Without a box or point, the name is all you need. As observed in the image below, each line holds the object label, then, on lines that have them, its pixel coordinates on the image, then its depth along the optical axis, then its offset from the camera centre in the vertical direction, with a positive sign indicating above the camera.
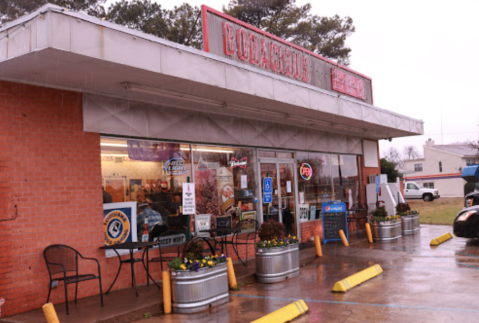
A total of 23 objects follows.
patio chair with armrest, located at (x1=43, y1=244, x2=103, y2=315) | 6.59 -0.91
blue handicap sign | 11.88 +0.19
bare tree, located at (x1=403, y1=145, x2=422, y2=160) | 95.88 +7.04
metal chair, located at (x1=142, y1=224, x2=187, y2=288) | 8.75 -0.82
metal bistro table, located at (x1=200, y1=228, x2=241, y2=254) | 8.73 -0.72
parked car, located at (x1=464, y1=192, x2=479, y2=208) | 14.10 -0.52
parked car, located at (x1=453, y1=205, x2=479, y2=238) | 12.16 -1.14
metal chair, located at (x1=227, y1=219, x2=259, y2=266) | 10.66 -0.92
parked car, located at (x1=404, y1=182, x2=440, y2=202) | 38.88 -0.71
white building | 51.91 +2.08
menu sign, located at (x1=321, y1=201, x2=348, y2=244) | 12.73 -0.90
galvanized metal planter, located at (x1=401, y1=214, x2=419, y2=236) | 14.66 -1.31
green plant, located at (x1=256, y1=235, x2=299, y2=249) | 8.38 -0.97
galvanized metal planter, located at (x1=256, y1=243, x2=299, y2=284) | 8.38 -1.38
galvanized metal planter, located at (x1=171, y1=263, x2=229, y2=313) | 6.52 -1.40
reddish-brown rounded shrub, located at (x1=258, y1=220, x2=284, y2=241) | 8.50 -0.75
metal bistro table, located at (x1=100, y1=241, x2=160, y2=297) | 6.84 -0.74
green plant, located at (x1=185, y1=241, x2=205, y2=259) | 6.86 -0.86
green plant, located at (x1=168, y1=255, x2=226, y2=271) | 6.58 -1.01
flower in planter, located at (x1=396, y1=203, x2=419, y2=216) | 14.93 -0.80
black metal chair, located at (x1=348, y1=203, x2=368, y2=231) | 15.92 -0.96
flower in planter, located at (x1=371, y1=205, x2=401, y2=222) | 13.24 -0.88
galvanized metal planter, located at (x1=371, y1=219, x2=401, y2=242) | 13.19 -1.32
